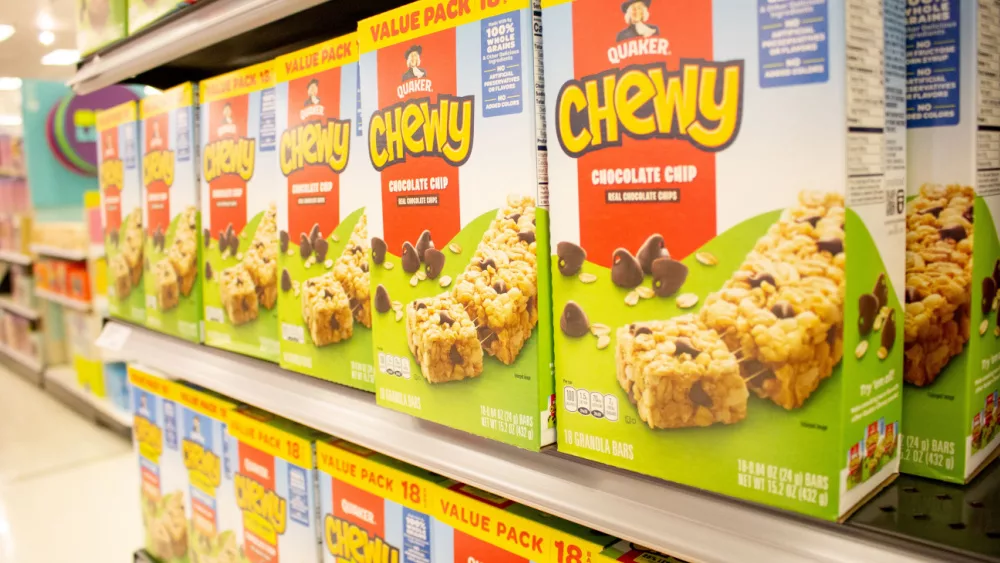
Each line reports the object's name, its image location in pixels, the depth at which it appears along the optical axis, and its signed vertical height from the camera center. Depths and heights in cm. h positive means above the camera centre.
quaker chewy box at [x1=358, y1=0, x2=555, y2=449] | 56 -2
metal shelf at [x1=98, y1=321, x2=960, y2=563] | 46 -13
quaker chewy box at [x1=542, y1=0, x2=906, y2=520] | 43 -3
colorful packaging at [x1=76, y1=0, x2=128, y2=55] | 86 +15
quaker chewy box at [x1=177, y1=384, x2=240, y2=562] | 82 -22
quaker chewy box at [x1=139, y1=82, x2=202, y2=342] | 82 -1
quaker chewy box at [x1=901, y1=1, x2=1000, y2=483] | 49 -3
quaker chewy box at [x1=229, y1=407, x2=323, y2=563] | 74 -20
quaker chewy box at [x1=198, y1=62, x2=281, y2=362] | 74 -1
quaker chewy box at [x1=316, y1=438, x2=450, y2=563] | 65 -18
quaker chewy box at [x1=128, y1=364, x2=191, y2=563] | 89 -23
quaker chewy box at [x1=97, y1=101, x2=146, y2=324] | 89 +0
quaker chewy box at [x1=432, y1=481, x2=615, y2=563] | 58 -17
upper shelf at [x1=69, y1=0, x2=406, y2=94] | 70 +11
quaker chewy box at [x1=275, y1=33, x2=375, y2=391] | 67 -2
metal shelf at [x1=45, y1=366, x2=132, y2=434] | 194 -43
